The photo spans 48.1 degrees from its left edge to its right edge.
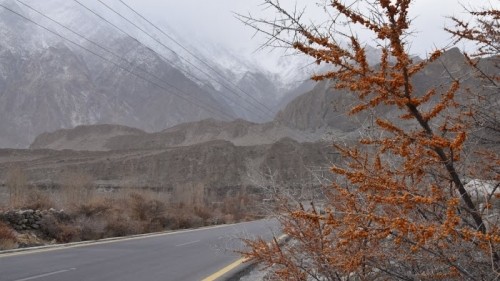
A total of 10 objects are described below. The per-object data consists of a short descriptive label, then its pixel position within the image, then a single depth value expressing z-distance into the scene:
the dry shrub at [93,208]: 24.38
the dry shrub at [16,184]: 25.45
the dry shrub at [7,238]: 16.08
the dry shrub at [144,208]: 29.52
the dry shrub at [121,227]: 23.24
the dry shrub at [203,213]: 37.26
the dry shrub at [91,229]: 21.44
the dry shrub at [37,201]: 23.70
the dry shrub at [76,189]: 30.38
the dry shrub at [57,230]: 20.38
